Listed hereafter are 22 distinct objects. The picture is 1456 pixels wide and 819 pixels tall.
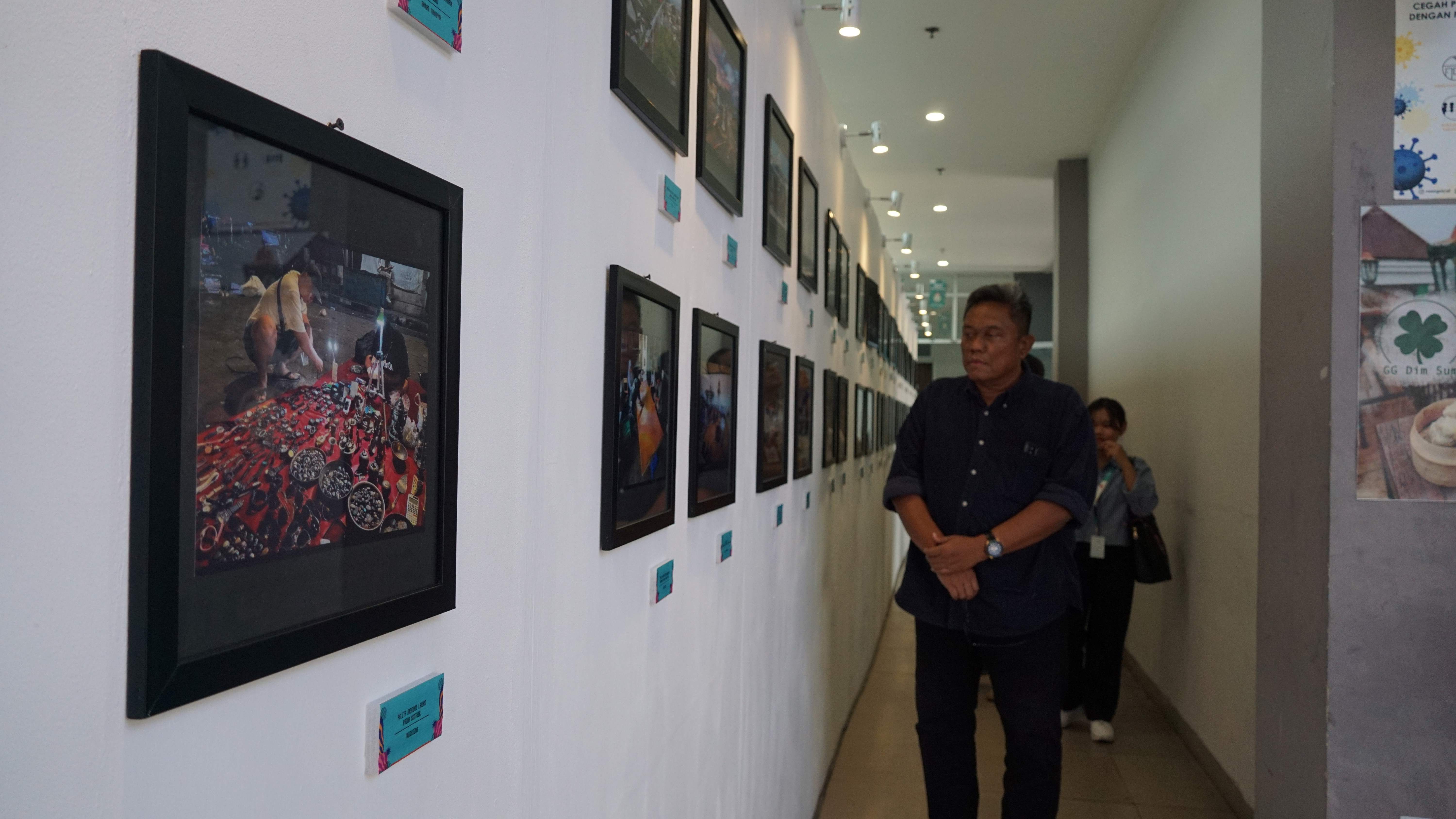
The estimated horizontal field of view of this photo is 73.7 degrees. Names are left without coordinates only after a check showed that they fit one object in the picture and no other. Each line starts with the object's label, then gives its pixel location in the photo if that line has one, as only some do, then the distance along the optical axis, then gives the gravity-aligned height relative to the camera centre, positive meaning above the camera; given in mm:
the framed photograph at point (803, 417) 4254 +18
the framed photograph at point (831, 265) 5169 +858
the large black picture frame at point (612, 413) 1816 +9
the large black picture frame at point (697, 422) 2447 -6
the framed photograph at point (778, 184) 3391 +875
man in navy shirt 3377 -445
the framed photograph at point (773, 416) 3445 +19
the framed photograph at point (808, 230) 4293 +869
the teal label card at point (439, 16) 1083 +463
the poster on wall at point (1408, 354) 2670 +210
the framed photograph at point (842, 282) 5684 +855
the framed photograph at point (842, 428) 5953 -41
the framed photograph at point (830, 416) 5285 +30
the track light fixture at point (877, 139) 7348 +2183
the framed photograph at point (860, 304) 7078 +863
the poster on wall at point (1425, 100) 2676 +912
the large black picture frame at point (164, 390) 740 +16
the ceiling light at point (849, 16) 4230 +1786
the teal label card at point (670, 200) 2146 +492
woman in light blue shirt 5836 -855
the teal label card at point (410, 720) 1065 -352
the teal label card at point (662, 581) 2146 -367
